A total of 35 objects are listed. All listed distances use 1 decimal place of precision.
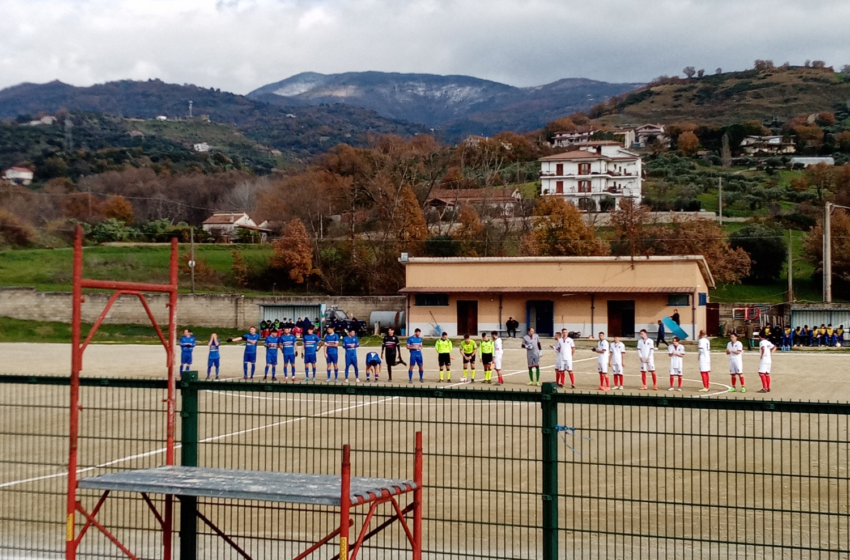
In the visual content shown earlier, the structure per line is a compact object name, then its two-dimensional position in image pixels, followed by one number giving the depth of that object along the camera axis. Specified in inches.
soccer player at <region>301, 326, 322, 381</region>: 1068.5
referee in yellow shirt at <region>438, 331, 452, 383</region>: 1019.9
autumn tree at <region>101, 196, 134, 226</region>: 3737.7
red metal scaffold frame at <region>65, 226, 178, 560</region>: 251.8
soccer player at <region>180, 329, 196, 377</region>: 1003.7
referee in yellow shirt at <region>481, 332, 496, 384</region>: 1011.3
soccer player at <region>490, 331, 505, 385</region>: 1027.3
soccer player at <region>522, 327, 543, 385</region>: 992.2
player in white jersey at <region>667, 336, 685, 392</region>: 951.6
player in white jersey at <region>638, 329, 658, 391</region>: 982.7
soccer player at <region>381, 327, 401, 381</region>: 1075.5
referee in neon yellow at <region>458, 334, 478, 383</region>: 1028.5
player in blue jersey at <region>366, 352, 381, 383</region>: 1029.8
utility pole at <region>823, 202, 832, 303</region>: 1809.8
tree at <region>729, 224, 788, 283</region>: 2479.1
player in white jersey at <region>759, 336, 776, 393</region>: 898.1
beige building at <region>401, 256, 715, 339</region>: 1777.8
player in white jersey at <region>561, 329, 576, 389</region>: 971.9
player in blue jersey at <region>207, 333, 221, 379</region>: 1046.4
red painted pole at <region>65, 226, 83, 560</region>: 252.4
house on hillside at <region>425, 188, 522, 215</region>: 3105.3
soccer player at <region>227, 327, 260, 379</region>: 1040.8
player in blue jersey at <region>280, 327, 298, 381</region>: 1063.0
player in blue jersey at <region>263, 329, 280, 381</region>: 1059.9
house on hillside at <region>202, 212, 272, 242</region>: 3289.9
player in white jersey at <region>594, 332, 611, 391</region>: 949.2
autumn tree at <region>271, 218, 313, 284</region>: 2468.0
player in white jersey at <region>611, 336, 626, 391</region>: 951.0
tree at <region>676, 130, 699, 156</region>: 5187.0
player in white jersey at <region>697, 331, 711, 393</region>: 941.8
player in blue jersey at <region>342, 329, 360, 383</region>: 1029.2
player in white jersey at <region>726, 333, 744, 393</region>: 933.8
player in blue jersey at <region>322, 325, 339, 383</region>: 1033.5
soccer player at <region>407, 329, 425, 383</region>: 1023.0
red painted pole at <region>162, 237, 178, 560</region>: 271.3
